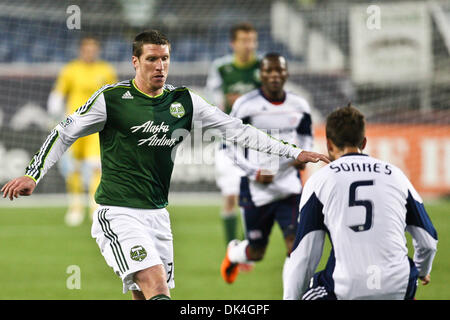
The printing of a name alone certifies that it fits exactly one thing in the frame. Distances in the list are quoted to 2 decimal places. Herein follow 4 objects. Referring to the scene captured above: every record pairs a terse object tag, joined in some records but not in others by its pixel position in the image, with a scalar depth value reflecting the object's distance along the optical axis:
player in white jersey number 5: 7.71
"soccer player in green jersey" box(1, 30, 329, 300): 9.48
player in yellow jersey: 24.92
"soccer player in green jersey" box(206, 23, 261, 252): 19.14
